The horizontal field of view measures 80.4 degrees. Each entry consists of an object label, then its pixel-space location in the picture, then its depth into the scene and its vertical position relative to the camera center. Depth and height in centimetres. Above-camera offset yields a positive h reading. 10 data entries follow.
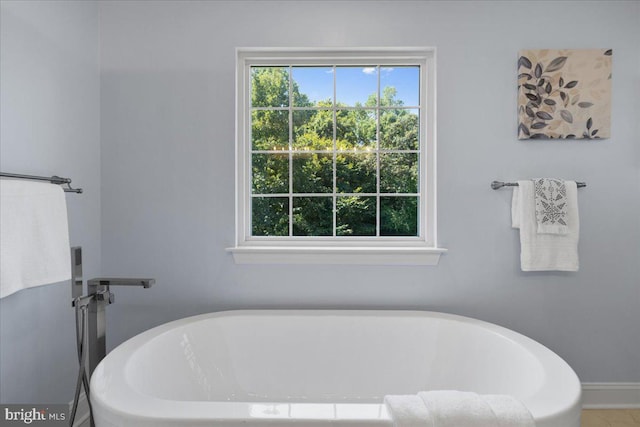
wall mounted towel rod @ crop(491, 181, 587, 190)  197 +13
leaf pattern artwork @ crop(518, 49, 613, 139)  201 +65
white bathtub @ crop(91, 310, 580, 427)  157 -68
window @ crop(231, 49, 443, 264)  218 +32
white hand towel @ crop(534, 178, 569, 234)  192 +0
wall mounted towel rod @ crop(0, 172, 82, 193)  137 +12
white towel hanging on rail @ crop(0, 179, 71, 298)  132 -10
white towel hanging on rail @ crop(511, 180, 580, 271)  194 -16
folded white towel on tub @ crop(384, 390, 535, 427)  96 -52
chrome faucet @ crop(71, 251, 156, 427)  152 -41
